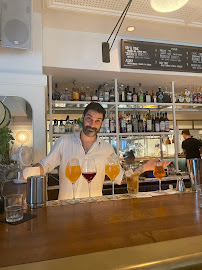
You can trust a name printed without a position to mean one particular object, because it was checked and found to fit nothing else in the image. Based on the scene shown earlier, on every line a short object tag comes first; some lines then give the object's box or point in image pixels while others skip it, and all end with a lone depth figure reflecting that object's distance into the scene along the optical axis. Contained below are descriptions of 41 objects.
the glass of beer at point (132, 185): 1.37
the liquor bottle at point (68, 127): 3.25
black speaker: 2.68
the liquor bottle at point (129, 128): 3.49
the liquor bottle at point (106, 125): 3.35
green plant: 1.11
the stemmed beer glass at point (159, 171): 1.38
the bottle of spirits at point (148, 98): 3.56
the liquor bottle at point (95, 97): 3.29
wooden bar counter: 0.54
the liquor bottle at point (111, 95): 3.41
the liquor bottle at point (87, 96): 3.29
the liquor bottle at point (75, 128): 3.26
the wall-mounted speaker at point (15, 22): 2.23
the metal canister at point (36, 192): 1.13
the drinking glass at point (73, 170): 1.21
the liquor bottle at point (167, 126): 3.60
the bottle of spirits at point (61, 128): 3.22
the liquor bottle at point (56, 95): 3.19
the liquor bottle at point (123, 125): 3.46
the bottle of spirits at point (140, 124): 3.57
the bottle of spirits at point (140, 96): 3.53
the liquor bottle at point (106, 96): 3.36
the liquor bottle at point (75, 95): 3.28
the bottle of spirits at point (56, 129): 3.17
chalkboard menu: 3.05
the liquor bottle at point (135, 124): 3.53
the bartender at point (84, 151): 1.78
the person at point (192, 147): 4.19
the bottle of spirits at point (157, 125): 3.60
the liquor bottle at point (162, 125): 3.59
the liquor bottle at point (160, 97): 3.65
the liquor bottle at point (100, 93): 3.36
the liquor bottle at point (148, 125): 3.55
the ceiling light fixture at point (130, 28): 2.83
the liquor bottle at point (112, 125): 3.37
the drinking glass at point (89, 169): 1.23
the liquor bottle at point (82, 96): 3.32
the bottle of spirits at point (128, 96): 3.47
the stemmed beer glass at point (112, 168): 1.32
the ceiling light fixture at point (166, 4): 1.82
